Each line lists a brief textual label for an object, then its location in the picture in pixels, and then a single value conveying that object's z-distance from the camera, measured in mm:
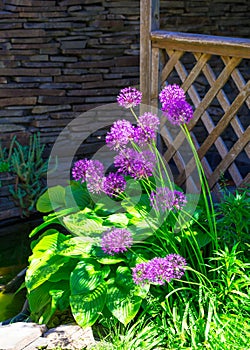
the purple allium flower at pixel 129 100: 3480
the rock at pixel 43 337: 3330
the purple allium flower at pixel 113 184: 3393
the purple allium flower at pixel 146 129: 3393
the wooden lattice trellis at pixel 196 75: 3992
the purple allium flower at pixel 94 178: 3393
